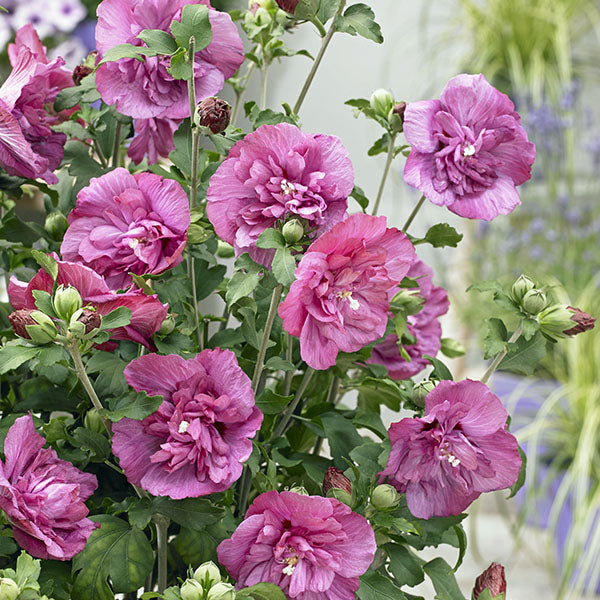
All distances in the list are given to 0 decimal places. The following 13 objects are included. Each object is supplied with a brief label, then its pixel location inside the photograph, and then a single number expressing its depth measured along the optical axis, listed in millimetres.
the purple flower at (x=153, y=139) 1374
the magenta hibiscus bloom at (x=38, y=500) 1228
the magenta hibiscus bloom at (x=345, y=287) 1214
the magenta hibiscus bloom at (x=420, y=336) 1421
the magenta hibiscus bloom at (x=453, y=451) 1271
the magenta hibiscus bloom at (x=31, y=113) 1302
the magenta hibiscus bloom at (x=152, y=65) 1298
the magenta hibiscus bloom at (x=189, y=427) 1241
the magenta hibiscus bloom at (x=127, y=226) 1271
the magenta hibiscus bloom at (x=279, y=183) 1238
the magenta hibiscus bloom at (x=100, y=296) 1235
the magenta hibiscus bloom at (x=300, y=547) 1238
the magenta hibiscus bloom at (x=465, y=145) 1309
